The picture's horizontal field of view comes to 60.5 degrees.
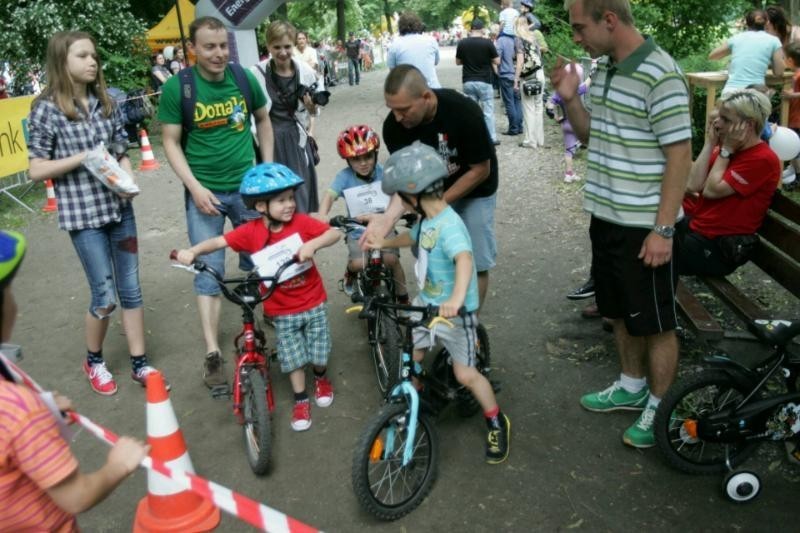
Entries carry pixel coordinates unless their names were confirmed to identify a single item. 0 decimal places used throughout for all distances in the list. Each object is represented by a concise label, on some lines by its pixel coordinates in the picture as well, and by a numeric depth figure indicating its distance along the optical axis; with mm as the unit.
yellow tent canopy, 22656
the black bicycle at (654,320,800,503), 3256
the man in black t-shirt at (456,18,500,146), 11727
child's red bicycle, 3643
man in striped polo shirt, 3215
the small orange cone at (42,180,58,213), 10328
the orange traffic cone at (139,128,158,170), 13141
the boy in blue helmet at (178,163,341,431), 3850
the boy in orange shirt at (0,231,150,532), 1812
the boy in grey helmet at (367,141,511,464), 3254
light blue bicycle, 3186
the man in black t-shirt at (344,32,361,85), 28312
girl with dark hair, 4188
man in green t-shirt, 4391
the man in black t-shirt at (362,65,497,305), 3707
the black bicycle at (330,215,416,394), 4176
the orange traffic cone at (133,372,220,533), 3061
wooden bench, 3949
